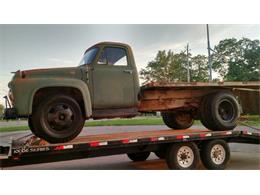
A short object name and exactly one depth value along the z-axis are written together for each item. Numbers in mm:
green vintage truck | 3555
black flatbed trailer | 3456
